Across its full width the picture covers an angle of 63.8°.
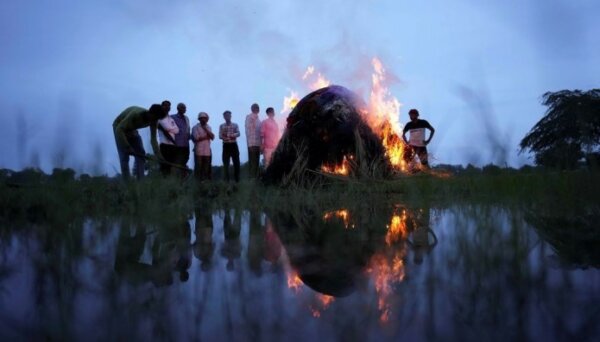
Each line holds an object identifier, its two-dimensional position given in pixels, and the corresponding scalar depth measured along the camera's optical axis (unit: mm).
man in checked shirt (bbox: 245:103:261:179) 10672
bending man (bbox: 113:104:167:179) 7000
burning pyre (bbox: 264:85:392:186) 7254
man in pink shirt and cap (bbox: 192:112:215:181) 9969
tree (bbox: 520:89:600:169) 24562
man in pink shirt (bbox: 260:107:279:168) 10602
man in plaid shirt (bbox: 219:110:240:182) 10359
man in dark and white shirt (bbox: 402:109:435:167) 9352
